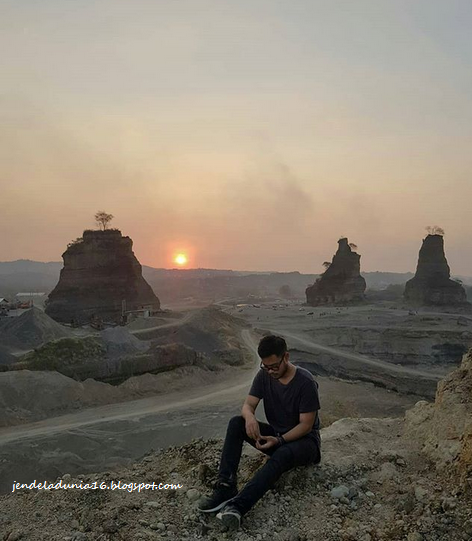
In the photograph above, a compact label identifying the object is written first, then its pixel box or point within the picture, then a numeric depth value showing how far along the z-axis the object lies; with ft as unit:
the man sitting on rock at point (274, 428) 14.56
